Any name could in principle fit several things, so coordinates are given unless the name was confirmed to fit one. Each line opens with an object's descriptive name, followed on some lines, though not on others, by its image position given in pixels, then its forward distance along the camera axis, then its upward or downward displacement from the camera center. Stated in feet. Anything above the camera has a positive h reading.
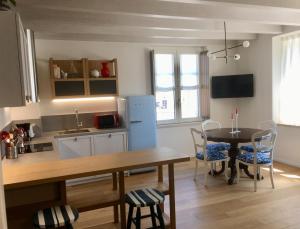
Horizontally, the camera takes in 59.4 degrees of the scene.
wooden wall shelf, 15.29 +1.01
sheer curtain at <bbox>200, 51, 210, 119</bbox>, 19.01 +0.46
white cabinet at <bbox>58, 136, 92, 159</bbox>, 14.32 -2.70
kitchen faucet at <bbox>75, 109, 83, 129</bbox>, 16.34 -1.47
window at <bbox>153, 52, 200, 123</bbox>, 18.35 +0.58
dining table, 13.14 -2.36
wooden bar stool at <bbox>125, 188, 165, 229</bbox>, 7.41 -3.00
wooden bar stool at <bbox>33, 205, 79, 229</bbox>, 6.11 -2.85
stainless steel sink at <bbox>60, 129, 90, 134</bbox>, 15.22 -1.97
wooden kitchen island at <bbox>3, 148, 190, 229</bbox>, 6.88 -2.04
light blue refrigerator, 15.56 -1.50
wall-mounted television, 18.72 +0.38
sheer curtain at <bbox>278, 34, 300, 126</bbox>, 15.83 +0.46
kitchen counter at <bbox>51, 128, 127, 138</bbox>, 14.37 -2.00
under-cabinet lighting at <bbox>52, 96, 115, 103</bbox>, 16.06 -0.13
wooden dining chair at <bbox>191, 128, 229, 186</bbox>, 13.76 -3.33
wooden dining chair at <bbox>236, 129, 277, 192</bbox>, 12.71 -3.29
